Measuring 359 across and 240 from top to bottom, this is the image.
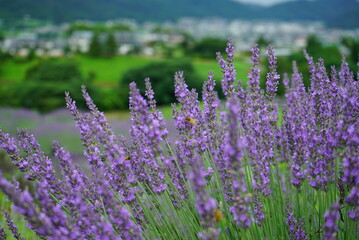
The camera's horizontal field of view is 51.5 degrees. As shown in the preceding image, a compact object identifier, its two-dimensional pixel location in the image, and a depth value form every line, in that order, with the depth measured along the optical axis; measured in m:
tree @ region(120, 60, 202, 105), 28.72
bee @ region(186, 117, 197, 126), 2.11
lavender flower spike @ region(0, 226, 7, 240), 2.06
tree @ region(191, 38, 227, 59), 67.25
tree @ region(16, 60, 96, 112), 24.06
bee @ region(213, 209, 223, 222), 1.70
